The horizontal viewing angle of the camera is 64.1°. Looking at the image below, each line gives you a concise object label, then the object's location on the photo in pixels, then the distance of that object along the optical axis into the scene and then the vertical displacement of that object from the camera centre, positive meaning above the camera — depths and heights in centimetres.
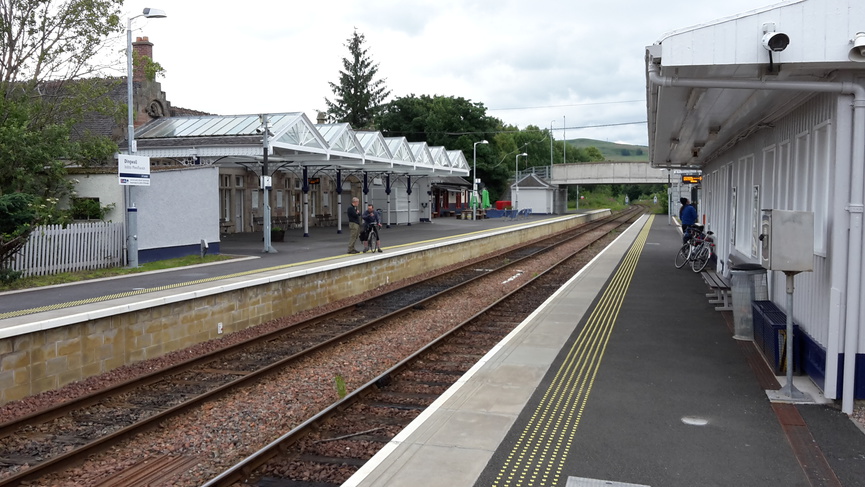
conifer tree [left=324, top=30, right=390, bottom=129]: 7231 +1176
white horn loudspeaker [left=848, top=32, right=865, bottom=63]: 615 +139
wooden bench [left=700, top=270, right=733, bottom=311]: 1231 -165
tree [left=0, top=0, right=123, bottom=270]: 1698 +310
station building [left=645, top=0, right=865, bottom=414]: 641 +97
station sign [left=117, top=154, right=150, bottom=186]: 1584 +81
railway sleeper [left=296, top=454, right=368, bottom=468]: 573 -214
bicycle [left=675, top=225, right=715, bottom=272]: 1850 -125
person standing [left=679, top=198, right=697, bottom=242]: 2047 -41
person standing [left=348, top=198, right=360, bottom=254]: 1969 -55
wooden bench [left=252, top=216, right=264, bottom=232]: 3122 -86
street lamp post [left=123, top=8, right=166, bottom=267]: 1608 -16
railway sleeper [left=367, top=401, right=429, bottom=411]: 726 -215
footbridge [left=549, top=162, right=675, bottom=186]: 6431 +284
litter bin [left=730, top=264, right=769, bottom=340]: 955 -124
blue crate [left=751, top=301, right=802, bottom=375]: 763 -154
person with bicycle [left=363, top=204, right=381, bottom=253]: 2047 -66
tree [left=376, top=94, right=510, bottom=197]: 6600 +773
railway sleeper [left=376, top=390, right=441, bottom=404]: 764 -215
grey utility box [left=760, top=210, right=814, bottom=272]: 667 -37
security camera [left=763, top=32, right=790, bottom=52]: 638 +149
